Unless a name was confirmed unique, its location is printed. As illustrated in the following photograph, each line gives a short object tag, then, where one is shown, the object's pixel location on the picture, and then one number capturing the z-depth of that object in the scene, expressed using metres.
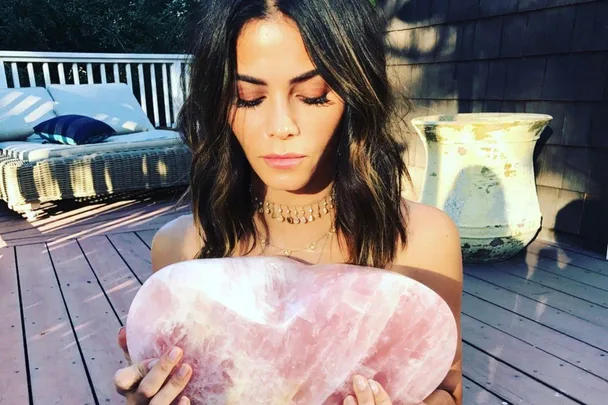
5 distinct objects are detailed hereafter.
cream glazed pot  2.68
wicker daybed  3.82
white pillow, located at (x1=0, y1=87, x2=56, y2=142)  4.57
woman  0.89
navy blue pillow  4.34
